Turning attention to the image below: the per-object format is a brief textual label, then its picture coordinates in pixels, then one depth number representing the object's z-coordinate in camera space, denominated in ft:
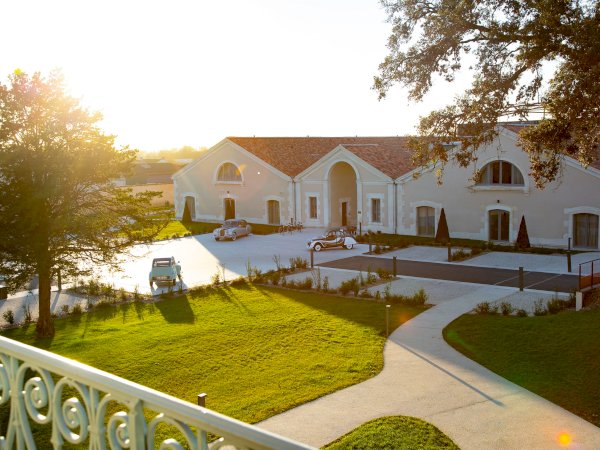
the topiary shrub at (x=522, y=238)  111.07
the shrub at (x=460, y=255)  102.66
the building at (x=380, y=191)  111.04
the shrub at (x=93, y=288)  83.93
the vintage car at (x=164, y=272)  88.58
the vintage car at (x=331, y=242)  118.32
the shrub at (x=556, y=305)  64.64
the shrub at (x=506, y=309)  64.18
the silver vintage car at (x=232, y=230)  135.54
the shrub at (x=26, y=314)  69.51
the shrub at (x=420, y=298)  70.59
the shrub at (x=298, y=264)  97.39
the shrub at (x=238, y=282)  86.48
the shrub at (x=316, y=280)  80.18
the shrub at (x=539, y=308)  63.62
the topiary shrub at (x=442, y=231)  121.90
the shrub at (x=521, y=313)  62.95
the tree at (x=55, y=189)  54.90
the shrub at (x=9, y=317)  69.62
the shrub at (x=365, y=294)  75.25
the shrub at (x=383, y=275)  87.25
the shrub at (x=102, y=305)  75.98
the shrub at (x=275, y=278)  85.60
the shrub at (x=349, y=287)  77.69
